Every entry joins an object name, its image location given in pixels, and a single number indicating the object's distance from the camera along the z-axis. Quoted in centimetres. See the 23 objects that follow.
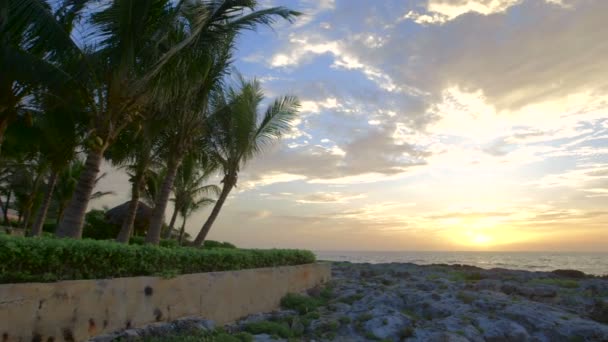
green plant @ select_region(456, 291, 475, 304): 1011
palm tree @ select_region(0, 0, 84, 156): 909
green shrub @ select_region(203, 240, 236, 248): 2742
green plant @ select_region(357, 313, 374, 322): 869
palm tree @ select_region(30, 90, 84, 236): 1234
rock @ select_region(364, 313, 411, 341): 791
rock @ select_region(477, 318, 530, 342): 784
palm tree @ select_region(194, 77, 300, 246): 1460
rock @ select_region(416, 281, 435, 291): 1280
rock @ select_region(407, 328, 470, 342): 733
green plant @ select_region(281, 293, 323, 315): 1017
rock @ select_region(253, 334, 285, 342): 702
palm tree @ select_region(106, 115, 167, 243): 1418
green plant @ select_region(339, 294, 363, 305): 1098
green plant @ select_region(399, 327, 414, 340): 785
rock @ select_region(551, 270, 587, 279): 2066
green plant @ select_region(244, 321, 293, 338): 757
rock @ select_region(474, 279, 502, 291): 1335
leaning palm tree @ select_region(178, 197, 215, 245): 2938
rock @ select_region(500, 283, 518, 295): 1280
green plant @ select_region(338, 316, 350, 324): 866
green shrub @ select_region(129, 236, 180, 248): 2184
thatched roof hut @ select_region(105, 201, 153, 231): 2620
